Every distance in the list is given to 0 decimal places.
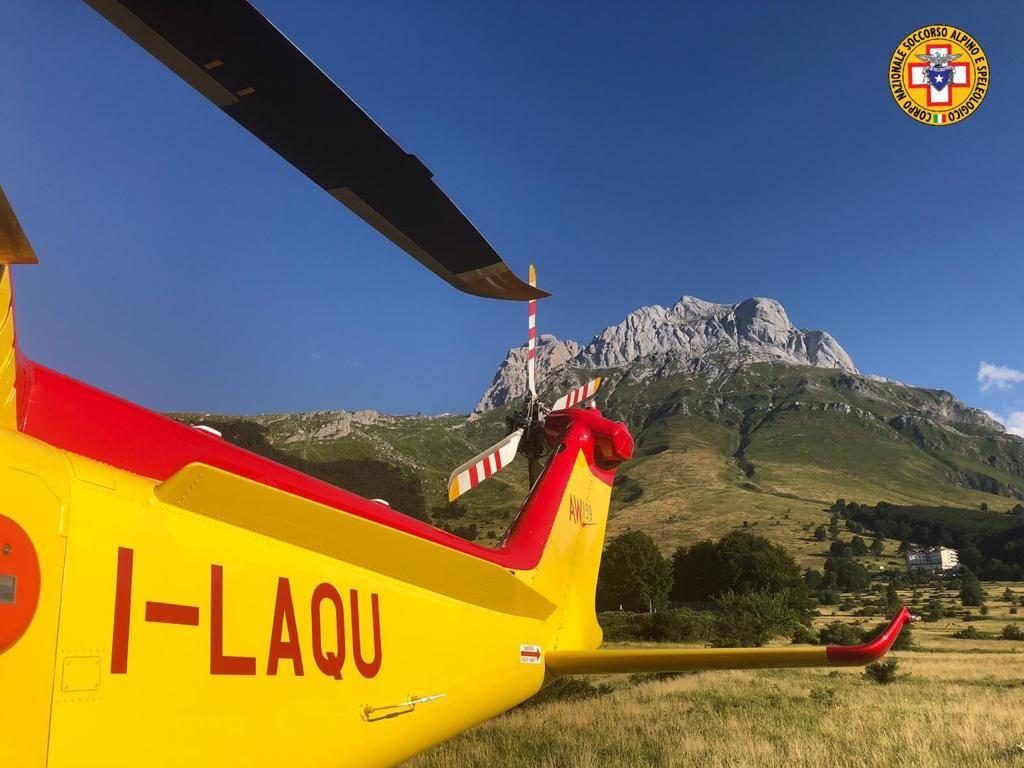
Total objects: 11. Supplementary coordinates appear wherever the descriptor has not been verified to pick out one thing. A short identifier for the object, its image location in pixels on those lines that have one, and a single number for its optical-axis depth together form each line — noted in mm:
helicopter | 2570
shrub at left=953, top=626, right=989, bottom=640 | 32525
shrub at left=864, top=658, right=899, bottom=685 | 15258
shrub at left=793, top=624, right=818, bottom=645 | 27566
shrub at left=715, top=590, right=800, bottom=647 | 24125
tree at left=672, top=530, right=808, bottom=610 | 47000
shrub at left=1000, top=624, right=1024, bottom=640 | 32031
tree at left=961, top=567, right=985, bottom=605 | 57656
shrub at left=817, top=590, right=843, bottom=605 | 60094
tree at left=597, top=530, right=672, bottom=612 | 47938
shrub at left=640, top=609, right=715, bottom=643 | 27641
